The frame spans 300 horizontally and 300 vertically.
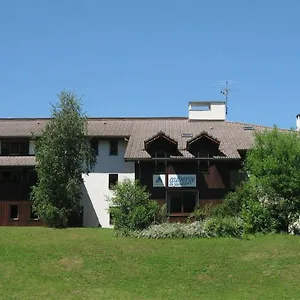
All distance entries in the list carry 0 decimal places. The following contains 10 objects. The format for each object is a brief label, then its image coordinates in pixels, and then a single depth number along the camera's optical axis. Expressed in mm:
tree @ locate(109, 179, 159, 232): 33219
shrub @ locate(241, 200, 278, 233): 32531
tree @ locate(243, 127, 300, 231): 32750
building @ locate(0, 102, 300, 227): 39344
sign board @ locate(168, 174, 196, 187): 39312
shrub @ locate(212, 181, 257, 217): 34750
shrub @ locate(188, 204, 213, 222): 36691
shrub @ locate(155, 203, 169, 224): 34750
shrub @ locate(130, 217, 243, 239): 31938
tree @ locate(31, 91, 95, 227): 37125
